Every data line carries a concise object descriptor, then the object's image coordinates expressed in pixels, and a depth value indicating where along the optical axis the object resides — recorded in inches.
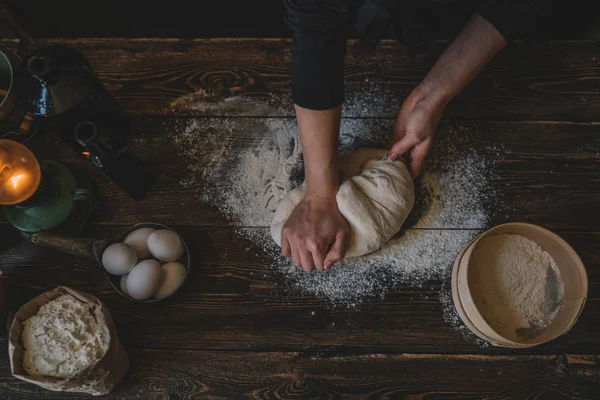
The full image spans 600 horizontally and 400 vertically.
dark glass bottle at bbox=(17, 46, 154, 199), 36.0
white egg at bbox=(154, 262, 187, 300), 39.5
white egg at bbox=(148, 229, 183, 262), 38.9
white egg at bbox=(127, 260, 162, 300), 37.7
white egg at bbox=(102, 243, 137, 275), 38.1
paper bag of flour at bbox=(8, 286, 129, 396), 32.1
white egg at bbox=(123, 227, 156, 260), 40.0
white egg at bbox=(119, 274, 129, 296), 39.3
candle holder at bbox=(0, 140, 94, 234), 39.6
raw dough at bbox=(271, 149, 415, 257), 38.3
